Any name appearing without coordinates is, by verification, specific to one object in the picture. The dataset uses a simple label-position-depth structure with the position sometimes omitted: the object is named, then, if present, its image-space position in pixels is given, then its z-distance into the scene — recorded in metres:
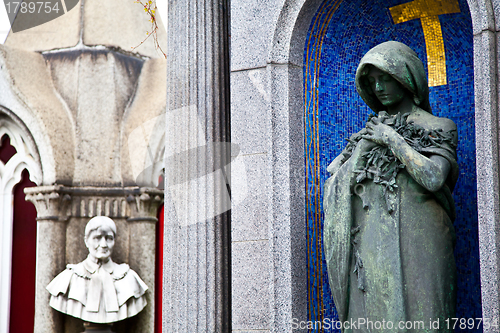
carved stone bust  11.23
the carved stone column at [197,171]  6.79
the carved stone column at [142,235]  12.26
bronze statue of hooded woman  5.35
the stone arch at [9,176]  12.29
